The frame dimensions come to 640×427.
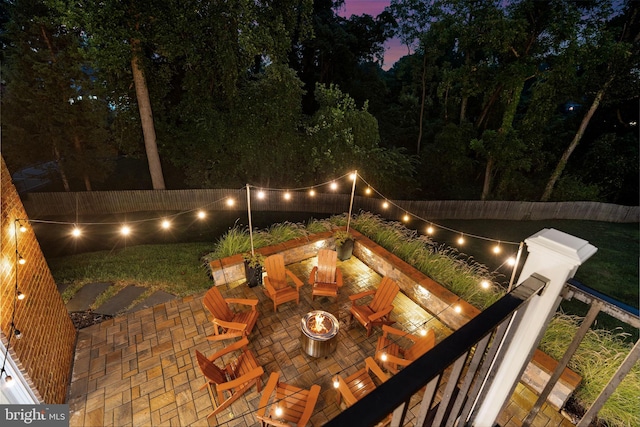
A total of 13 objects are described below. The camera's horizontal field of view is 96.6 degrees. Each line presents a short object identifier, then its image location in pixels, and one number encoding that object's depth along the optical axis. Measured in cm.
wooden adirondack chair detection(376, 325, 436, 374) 386
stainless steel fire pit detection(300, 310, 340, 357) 441
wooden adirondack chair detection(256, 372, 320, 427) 328
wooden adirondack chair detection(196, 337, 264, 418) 356
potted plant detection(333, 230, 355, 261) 679
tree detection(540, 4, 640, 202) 1005
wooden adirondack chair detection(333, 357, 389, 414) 352
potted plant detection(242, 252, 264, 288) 594
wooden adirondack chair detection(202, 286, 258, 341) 444
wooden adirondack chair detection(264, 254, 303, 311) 538
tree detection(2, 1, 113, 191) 928
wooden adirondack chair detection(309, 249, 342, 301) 564
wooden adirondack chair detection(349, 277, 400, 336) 484
